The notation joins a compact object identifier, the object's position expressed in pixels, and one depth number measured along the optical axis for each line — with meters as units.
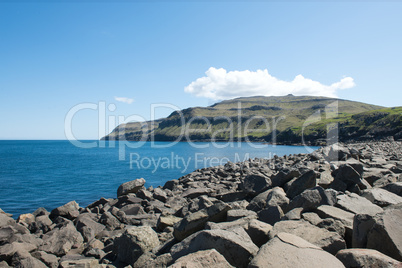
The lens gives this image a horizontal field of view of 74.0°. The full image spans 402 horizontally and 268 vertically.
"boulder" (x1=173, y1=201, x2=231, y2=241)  8.13
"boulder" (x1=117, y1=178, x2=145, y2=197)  20.17
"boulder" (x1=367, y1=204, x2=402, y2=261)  5.37
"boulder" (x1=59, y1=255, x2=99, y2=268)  9.13
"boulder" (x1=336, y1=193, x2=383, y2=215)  8.14
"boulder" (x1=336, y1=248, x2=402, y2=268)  4.76
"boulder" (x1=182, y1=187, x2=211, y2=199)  19.03
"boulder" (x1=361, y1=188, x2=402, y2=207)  8.94
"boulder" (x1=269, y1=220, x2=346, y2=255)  5.86
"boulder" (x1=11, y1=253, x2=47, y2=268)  9.34
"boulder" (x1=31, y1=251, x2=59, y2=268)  9.96
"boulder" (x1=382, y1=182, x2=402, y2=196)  9.80
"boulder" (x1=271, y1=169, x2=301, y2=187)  12.63
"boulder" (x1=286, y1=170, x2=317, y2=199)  10.64
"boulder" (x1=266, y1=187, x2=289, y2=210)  9.38
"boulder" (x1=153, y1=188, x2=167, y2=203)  18.97
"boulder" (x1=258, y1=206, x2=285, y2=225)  8.00
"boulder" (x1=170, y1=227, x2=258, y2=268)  5.91
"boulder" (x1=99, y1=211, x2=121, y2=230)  14.25
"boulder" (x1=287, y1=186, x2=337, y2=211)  8.15
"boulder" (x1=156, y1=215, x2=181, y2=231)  11.59
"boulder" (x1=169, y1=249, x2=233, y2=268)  5.22
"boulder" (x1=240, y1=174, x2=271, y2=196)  12.86
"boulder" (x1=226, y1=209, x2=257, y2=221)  8.25
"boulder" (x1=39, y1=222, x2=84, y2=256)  11.20
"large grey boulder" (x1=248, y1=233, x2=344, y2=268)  4.85
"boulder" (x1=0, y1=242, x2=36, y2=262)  10.29
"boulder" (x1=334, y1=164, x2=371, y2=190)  11.25
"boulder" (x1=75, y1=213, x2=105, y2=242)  12.96
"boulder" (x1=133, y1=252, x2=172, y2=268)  6.67
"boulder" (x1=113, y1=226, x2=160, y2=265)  8.62
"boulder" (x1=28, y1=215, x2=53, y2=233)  14.75
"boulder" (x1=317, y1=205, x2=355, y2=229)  7.00
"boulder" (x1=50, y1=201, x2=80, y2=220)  16.01
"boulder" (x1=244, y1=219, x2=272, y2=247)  6.73
